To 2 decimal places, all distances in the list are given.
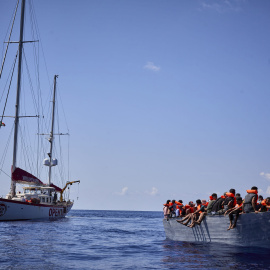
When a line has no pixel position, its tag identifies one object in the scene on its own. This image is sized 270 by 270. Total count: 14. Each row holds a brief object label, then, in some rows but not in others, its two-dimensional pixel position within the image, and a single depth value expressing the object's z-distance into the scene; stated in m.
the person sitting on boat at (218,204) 19.75
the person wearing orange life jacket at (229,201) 18.28
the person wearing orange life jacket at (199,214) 20.42
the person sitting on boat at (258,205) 17.90
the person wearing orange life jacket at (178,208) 25.06
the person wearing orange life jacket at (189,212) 21.67
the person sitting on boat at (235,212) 17.80
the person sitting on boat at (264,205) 17.34
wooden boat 17.08
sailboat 39.76
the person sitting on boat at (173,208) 26.22
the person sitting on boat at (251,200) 17.40
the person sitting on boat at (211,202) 20.48
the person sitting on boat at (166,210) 26.10
